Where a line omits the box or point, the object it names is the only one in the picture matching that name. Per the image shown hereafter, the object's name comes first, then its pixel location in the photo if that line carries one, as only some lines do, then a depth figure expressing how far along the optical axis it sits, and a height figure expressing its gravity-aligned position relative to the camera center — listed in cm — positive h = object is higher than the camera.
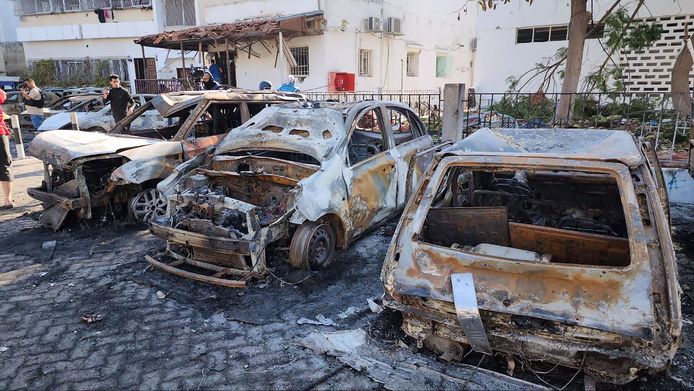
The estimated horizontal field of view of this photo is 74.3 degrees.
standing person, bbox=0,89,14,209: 700 -104
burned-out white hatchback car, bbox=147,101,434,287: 442 -105
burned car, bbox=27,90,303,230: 585 -82
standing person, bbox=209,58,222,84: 1537 +75
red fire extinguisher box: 1664 +43
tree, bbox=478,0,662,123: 848 +105
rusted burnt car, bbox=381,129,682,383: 247 -109
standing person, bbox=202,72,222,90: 1060 +27
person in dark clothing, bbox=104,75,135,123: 903 -9
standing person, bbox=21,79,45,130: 1375 -18
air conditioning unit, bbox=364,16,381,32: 1775 +263
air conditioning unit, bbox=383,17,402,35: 1870 +270
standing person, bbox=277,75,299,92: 1175 +16
